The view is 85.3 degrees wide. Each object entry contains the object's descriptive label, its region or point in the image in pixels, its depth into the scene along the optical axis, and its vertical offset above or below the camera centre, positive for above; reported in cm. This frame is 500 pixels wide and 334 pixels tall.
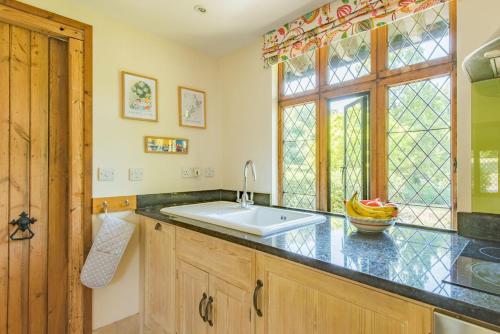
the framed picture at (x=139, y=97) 194 +52
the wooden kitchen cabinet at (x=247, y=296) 79 -50
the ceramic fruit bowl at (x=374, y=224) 122 -26
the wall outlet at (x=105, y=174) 181 -4
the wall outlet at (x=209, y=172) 243 -4
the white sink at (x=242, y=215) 134 -29
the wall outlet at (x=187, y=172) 227 -4
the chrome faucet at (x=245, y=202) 191 -25
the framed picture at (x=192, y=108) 225 +51
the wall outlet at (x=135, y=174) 196 -5
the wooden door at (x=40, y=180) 157 -8
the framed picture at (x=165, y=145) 205 +18
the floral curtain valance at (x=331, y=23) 142 +86
